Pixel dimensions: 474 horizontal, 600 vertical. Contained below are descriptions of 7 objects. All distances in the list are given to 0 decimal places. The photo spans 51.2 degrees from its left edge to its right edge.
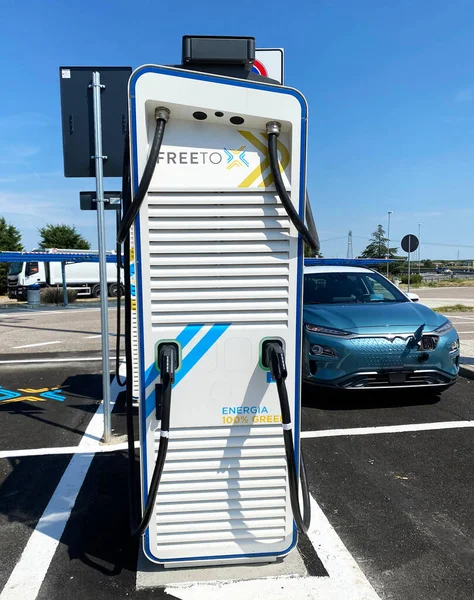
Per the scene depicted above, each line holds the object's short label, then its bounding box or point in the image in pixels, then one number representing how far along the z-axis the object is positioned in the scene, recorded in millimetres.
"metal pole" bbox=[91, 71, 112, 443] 4383
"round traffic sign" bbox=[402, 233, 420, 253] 15875
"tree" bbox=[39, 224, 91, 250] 45906
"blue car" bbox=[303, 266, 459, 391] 5328
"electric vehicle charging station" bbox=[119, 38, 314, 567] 2340
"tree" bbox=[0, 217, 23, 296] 37094
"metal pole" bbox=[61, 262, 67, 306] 23195
